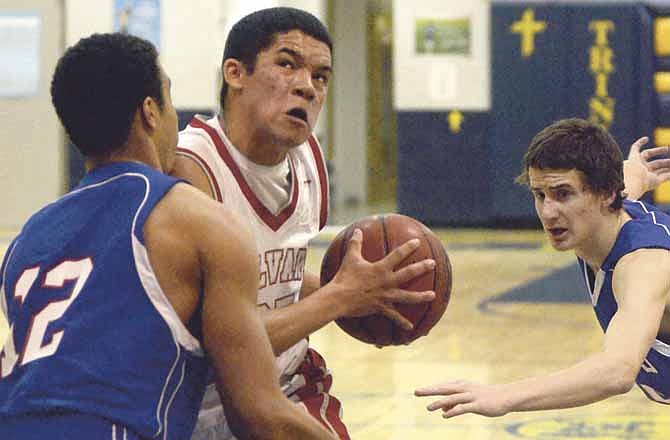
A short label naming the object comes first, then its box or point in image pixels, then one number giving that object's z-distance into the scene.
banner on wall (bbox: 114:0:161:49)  18.69
